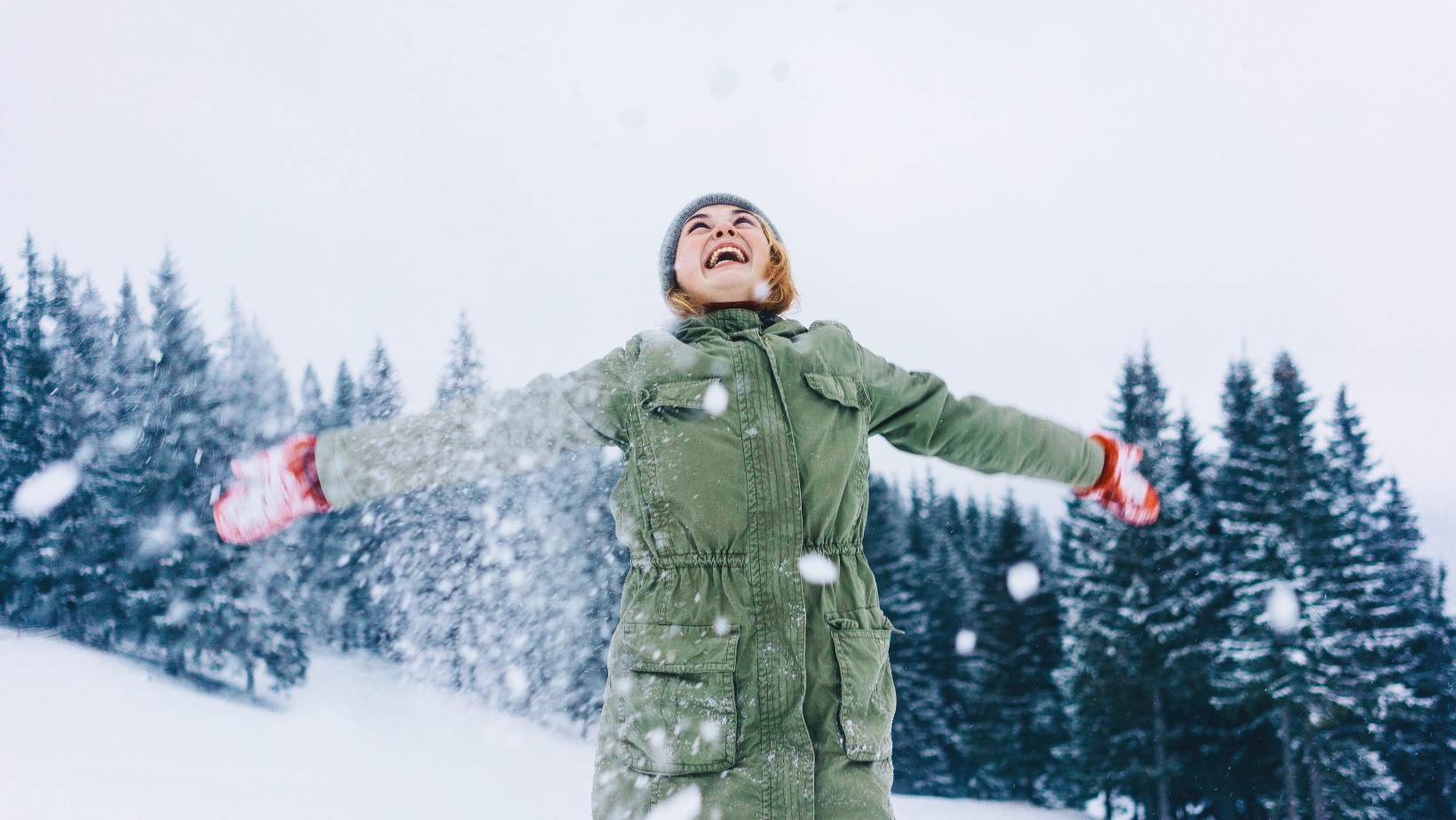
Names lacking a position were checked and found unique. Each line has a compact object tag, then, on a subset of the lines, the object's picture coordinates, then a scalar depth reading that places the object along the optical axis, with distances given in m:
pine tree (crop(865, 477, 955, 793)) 21.00
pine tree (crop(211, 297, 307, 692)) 20.41
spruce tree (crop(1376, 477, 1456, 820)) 17.03
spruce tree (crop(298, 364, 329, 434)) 23.23
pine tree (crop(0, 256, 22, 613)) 19.50
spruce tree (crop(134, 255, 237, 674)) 19.47
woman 1.64
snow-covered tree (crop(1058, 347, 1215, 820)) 18.03
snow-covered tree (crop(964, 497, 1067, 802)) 22.08
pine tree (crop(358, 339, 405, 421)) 19.78
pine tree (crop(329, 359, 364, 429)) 22.11
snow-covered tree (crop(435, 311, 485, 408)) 17.58
